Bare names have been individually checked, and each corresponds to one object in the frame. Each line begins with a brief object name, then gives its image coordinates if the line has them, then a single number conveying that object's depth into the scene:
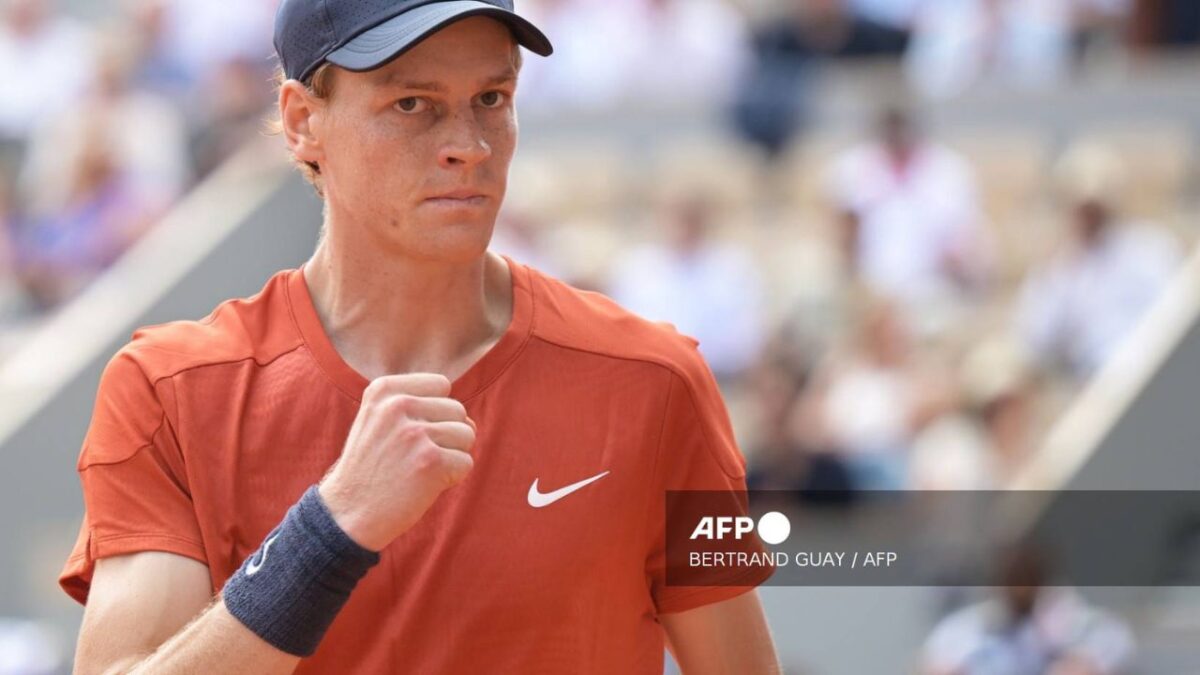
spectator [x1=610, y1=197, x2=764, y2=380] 18.33
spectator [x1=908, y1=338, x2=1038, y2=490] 16.06
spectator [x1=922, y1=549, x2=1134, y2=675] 13.75
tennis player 5.12
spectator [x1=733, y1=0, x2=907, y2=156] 19.45
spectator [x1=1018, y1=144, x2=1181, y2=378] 17.56
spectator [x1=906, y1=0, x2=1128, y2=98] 19.83
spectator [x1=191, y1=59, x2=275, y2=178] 21.91
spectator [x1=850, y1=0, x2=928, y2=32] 20.16
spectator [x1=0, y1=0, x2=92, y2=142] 23.56
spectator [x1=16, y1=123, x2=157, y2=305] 21.83
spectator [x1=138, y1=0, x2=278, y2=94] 22.77
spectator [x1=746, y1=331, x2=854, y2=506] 15.45
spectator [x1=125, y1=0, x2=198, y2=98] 22.89
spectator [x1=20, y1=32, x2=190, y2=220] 21.86
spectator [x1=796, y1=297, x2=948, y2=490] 16.27
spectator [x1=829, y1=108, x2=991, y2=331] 18.30
